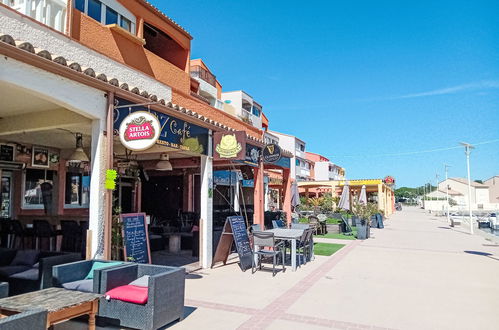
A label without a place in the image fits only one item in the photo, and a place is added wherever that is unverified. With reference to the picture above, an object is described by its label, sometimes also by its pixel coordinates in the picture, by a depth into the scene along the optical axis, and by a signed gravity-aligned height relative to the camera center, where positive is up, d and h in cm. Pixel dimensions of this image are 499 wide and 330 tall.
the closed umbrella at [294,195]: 1719 +12
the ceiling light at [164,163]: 1070 +101
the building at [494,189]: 9088 +240
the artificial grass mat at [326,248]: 1143 -179
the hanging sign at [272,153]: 1072 +136
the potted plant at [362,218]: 1599 -97
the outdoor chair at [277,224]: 1094 -85
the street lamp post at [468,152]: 1983 +258
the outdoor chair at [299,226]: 1075 -86
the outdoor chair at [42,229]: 816 -74
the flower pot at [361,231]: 1597 -149
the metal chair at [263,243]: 824 -108
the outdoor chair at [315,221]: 1680 -111
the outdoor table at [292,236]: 855 -94
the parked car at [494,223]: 2148 -161
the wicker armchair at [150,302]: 436 -134
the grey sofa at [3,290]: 366 -96
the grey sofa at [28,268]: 502 -111
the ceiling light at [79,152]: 838 +107
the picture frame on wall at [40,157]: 967 +109
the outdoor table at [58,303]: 343 -107
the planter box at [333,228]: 1859 -159
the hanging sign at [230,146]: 841 +124
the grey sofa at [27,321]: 279 -101
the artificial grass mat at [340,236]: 1664 -184
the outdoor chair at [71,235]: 808 -88
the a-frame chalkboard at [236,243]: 857 -112
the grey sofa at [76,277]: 463 -109
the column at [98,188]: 594 +15
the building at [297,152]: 5515 +749
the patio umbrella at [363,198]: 2135 -1
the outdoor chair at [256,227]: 966 -81
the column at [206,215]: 865 -44
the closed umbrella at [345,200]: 1756 -12
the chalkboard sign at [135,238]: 649 -77
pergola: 2817 +102
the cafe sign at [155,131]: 584 +129
